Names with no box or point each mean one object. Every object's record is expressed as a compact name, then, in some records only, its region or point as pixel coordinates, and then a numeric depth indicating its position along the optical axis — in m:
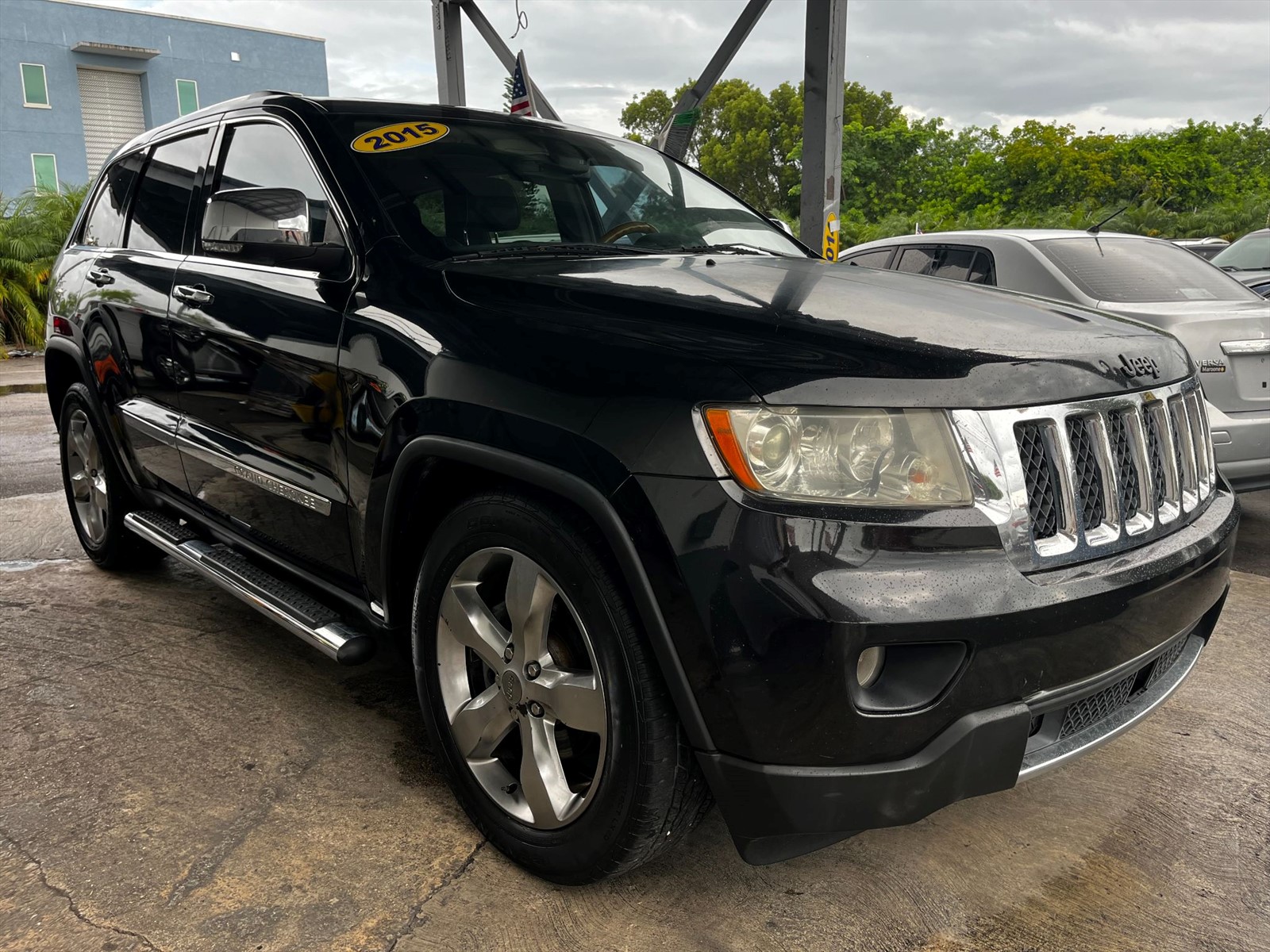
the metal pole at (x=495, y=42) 10.42
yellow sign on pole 7.70
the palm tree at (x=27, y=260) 15.09
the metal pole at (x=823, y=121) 7.30
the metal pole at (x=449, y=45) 10.96
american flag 9.95
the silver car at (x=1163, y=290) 4.67
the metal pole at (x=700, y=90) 8.73
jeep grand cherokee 1.73
